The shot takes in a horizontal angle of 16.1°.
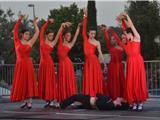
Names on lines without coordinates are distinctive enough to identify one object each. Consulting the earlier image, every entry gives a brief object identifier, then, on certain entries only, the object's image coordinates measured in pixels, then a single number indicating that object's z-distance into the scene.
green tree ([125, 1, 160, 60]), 35.38
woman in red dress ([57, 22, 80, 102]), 13.58
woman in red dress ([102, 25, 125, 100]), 13.13
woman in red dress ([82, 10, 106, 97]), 12.97
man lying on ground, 12.48
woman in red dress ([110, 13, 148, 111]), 12.37
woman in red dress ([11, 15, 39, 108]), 13.27
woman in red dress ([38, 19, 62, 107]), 13.53
